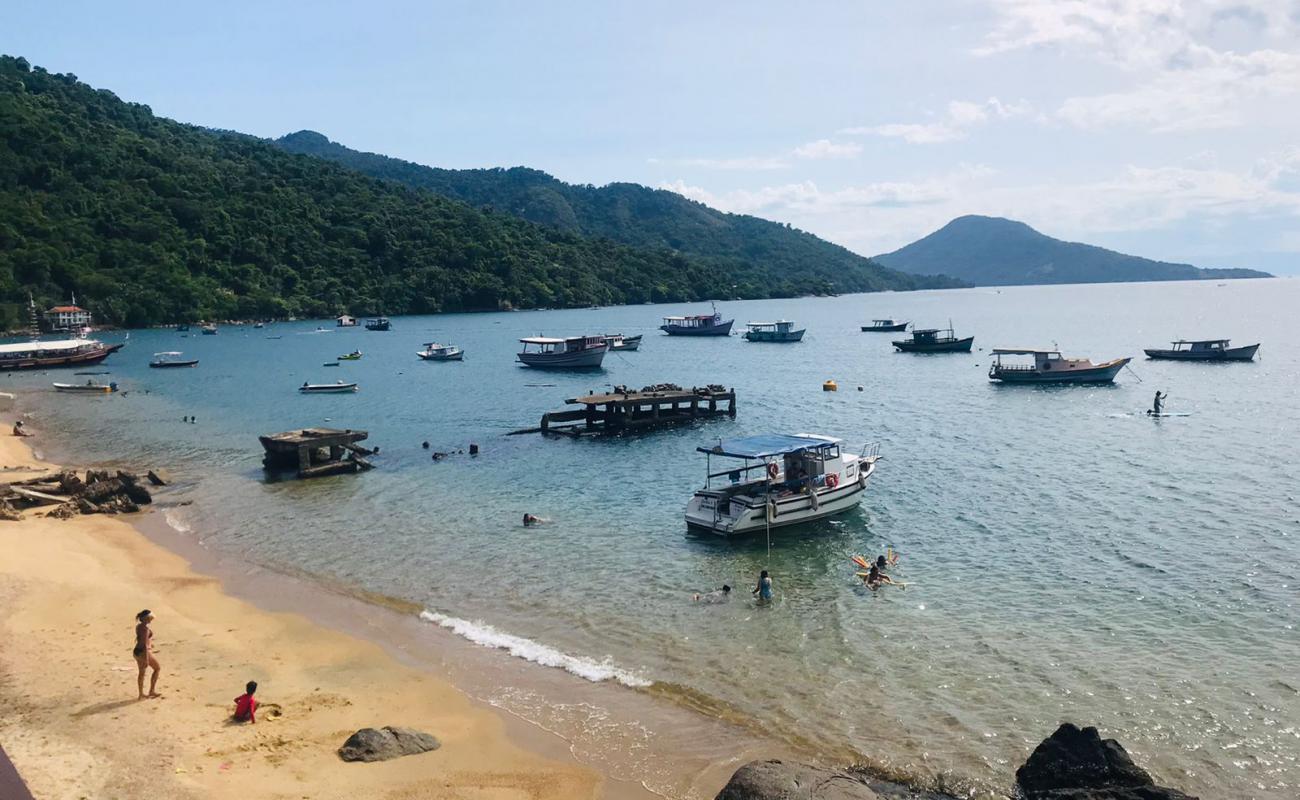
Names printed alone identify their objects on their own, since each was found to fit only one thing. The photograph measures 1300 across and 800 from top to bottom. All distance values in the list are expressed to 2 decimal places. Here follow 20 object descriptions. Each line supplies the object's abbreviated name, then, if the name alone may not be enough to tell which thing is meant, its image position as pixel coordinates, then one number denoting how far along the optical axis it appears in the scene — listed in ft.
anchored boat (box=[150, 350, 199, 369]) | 326.85
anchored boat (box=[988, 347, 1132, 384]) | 252.62
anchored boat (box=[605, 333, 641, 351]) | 376.89
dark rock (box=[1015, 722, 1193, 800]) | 47.21
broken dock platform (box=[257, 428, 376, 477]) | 142.10
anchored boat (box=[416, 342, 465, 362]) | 349.20
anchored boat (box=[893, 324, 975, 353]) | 368.27
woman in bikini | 59.26
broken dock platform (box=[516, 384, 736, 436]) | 182.09
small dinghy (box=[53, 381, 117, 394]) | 261.03
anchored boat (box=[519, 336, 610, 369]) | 308.81
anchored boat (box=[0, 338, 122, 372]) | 328.08
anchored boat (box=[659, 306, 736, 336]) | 485.97
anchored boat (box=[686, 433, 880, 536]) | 104.47
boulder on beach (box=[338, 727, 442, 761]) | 53.16
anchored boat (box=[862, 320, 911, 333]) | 488.02
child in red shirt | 57.62
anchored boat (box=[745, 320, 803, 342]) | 442.09
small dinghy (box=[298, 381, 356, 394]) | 257.14
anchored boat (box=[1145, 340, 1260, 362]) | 304.09
